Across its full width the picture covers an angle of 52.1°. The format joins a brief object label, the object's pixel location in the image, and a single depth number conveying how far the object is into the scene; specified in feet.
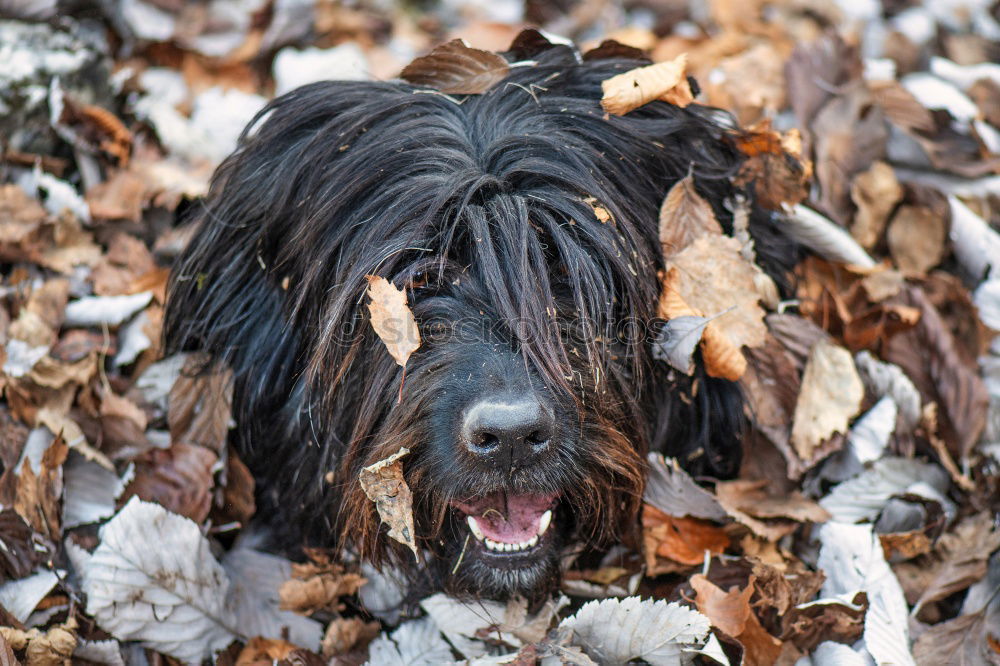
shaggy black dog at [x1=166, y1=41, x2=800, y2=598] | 8.27
